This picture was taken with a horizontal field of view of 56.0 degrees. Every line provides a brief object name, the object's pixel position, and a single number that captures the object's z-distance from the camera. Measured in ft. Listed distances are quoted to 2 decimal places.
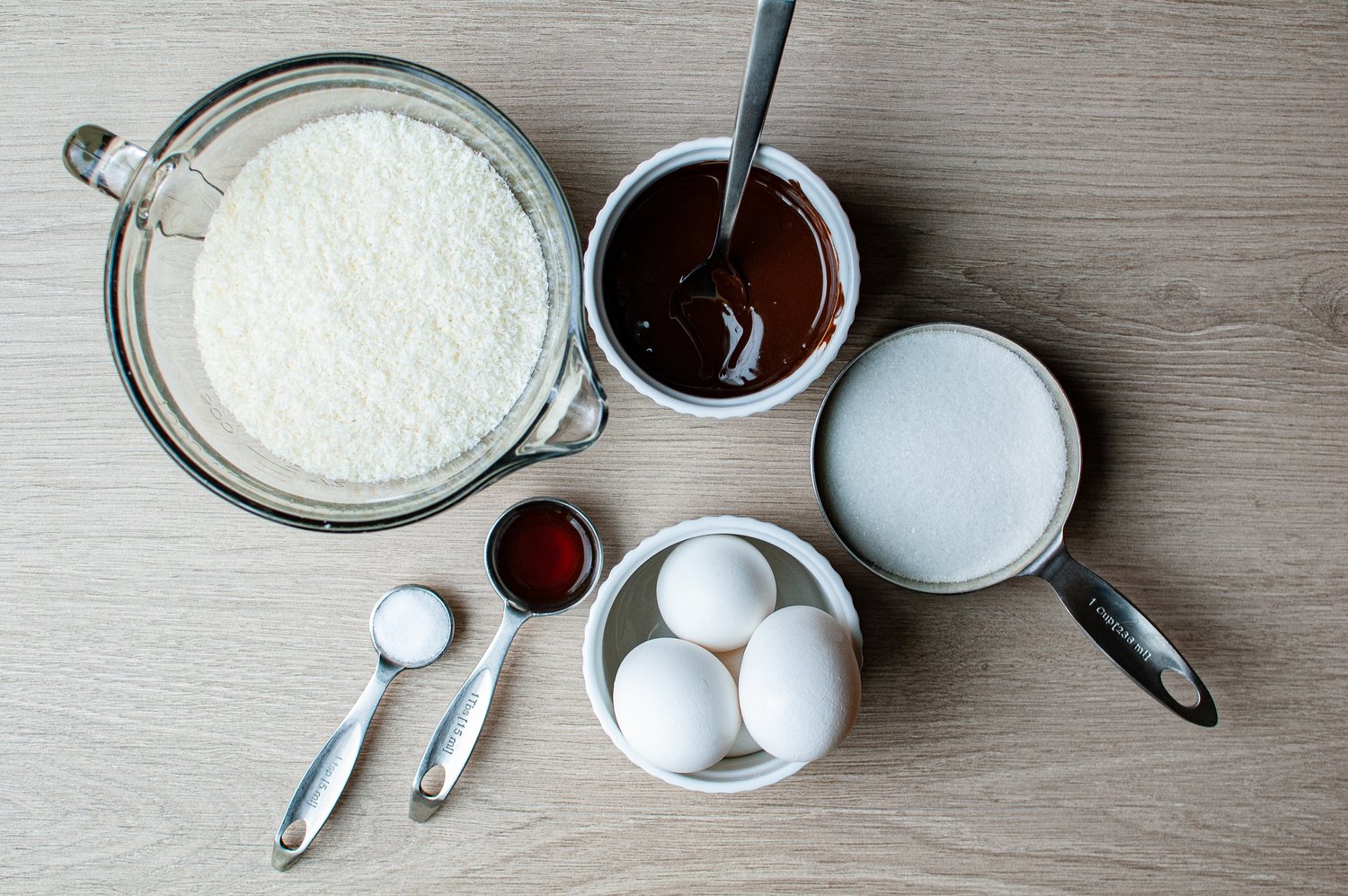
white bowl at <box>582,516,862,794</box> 1.47
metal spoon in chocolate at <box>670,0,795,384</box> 1.34
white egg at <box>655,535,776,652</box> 1.45
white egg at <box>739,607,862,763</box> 1.40
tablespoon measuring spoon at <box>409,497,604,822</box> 1.52
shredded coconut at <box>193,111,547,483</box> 1.38
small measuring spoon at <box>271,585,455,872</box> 1.53
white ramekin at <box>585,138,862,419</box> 1.43
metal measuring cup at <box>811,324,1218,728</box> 1.48
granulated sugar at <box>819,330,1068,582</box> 1.52
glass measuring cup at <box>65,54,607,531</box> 1.37
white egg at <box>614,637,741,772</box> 1.42
